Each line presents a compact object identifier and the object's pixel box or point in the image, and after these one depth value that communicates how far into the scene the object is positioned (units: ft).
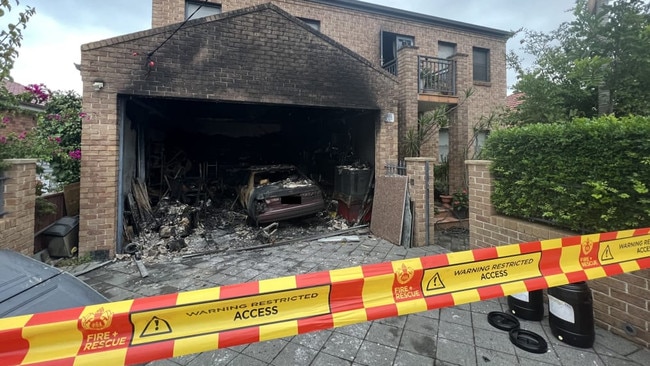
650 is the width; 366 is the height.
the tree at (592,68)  11.76
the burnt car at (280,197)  21.01
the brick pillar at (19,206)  11.61
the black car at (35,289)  4.98
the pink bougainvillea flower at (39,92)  18.31
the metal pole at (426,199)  18.95
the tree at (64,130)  18.88
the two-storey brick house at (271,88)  16.19
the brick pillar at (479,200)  13.32
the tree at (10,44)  11.72
